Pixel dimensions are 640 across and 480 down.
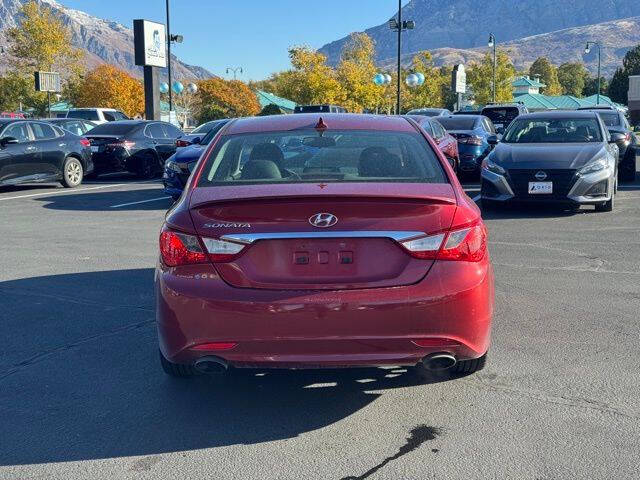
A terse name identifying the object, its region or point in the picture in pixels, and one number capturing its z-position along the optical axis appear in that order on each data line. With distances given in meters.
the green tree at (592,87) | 123.38
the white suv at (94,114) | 28.03
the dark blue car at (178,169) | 12.01
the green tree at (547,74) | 133.38
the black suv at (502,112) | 25.39
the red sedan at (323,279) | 3.59
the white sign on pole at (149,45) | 31.84
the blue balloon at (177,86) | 49.06
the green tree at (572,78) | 144.62
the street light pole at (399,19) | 36.76
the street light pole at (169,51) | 36.42
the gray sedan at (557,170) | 10.68
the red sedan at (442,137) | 14.21
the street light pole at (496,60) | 56.72
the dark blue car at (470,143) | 16.23
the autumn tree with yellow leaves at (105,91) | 53.16
